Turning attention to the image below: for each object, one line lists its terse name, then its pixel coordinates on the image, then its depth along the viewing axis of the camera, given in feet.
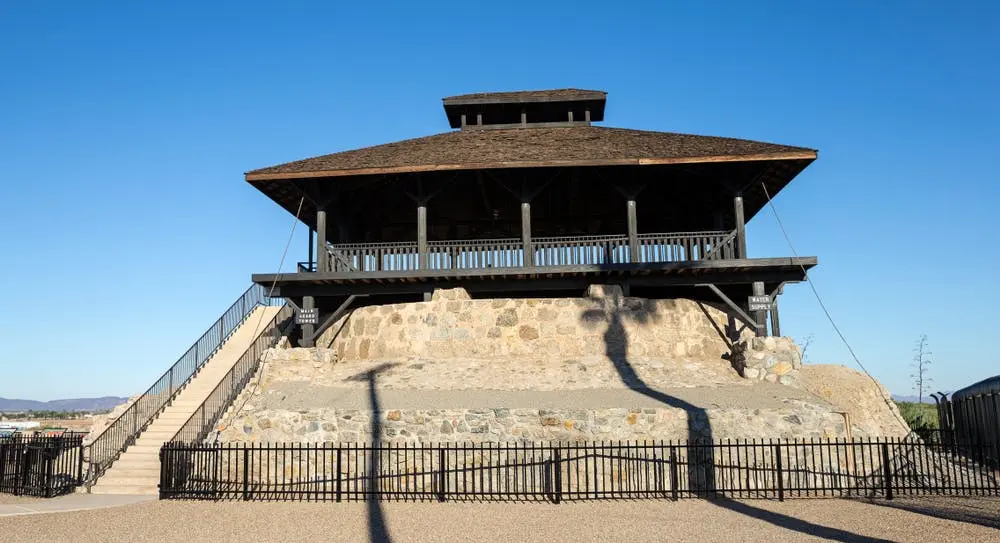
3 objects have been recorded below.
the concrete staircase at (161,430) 50.85
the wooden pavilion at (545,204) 68.74
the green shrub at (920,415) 96.95
